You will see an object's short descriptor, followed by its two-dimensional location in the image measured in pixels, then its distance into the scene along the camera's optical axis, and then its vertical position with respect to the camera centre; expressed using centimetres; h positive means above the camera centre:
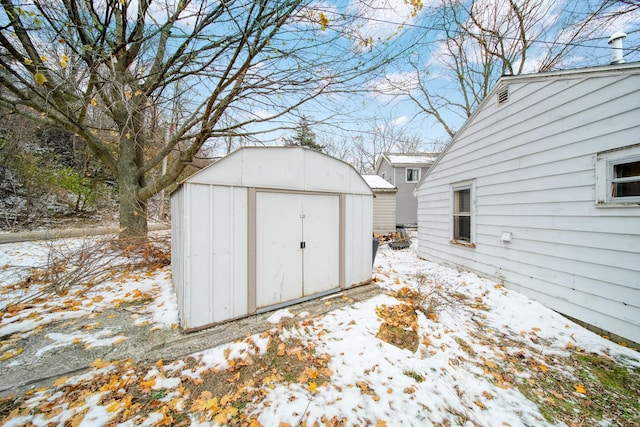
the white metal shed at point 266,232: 307 -38
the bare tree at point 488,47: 706 +737
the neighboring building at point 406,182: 1634 +174
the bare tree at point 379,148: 2414 +634
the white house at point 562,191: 297 +26
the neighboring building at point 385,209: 1334 -11
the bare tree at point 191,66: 396 +294
